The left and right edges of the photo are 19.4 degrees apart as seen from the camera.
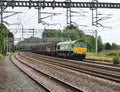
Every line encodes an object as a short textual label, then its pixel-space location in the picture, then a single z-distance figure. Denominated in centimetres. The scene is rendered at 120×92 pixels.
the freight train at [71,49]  4988
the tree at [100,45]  12389
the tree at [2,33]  5207
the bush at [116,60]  3834
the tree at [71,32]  8428
